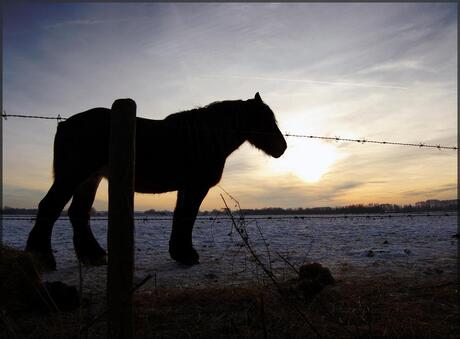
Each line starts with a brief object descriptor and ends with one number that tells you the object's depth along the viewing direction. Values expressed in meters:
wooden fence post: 2.26
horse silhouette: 5.58
